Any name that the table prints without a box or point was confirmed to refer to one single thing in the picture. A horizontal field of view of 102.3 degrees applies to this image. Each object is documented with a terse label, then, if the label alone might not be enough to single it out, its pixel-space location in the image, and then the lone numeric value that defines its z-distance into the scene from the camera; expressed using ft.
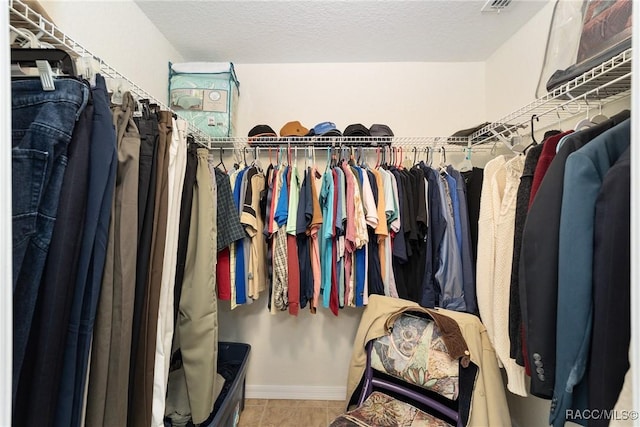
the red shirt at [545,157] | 2.83
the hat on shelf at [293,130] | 5.44
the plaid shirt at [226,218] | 4.31
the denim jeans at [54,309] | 1.69
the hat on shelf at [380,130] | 5.34
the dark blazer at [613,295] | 1.81
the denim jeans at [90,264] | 1.91
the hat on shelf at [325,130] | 5.26
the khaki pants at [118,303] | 2.16
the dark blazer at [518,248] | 2.86
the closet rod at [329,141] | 5.27
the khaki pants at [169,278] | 2.72
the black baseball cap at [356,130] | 5.25
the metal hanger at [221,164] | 5.59
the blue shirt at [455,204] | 4.65
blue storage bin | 4.07
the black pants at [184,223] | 3.34
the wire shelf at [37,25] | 2.01
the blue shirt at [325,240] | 4.83
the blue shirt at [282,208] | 4.75
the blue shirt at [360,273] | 4.82
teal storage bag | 5.18
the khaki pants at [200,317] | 3.35
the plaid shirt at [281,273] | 4.79
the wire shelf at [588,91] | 2.56
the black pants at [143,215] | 2.58
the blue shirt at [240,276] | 4.69
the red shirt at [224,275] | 4.60
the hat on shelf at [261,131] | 5.46
